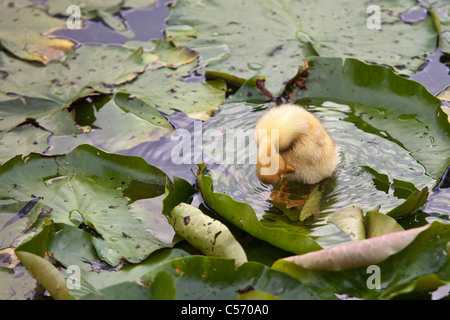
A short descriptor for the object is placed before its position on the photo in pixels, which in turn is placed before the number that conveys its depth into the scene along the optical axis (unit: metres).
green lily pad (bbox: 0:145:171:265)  3.02
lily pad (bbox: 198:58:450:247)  3.19
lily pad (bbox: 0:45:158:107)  4.09
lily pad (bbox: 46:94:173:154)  3.75
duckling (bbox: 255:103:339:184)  3.17
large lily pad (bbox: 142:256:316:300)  2.45
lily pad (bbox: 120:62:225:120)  4.00
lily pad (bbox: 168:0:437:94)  4.33
